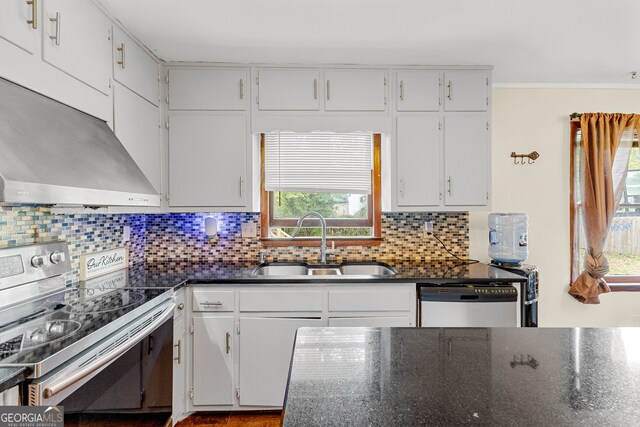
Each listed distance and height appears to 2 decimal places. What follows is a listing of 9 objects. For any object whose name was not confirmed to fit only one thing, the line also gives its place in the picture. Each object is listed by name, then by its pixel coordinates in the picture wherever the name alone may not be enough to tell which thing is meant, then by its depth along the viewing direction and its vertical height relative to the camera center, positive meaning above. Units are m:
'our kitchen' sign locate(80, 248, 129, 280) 2.00 -0.30
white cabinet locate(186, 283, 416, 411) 2.16 -0.69
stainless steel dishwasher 2.13 -0.57
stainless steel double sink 2.63 -0.42
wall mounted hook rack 2.86 +0.49
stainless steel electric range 1.04 -0.42
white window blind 2.66 +0.42
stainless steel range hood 1.06 +0.23
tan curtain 2.79 +0.28
